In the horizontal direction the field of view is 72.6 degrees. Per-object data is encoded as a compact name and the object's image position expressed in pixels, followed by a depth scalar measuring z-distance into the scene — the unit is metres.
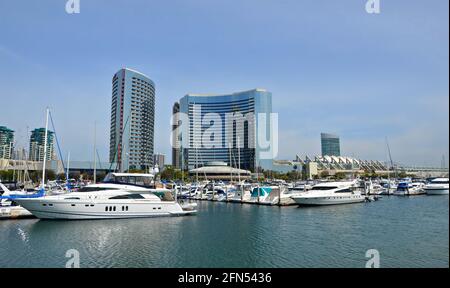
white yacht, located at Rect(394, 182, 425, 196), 72.00
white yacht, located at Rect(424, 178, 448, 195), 65.60
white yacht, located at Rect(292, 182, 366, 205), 50.59
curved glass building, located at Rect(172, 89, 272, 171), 194.12
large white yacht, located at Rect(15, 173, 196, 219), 34.31
